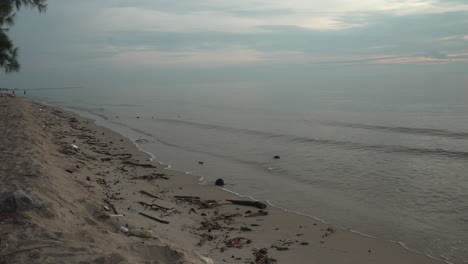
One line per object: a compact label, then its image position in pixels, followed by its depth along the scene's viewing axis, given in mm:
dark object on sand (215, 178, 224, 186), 10454
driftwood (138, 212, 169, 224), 6491
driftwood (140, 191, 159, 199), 8297
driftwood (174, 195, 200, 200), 8606
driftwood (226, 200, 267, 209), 8273
